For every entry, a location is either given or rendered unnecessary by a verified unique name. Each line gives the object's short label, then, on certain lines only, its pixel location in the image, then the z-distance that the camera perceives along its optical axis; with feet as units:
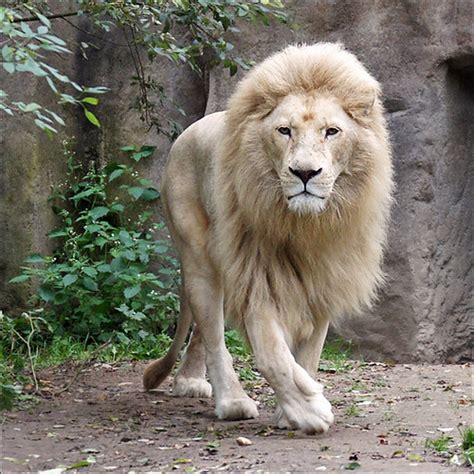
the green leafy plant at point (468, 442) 27.75
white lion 30.73
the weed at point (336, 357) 45.47
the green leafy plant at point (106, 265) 48.57
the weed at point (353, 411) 35.12
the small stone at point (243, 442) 30.01
